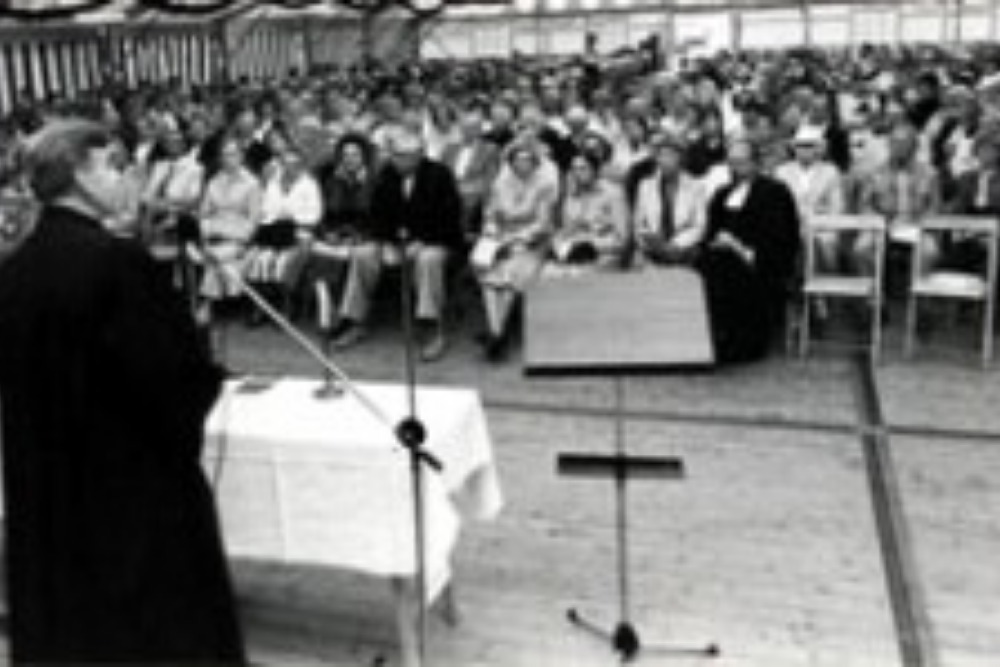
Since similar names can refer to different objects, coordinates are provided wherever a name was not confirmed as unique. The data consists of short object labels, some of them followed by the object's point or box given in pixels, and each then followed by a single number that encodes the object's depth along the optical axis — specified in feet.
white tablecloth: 12.26
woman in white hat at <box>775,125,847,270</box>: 25.27
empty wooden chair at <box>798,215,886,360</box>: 23.49
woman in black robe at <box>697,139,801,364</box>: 24.20
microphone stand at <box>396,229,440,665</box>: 10.46
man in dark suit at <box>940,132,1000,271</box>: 24.84
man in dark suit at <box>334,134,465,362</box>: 25.61
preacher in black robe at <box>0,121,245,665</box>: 9.31
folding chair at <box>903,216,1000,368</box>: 23.07
